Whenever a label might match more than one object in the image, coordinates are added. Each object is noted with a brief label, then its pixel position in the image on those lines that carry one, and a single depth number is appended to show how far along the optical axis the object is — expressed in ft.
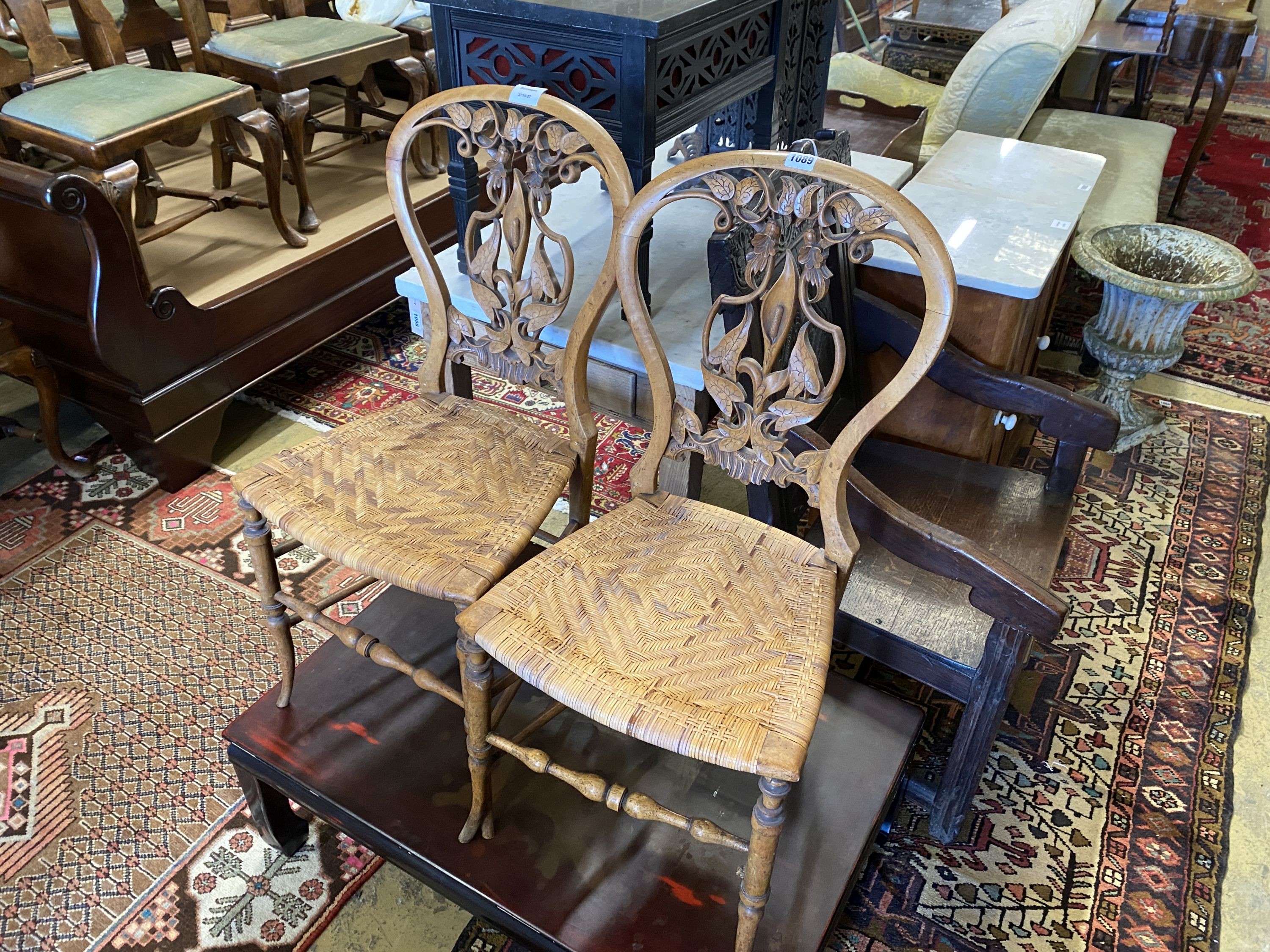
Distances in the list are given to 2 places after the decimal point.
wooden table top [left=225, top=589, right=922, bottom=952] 4.33
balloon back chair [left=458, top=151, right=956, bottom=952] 3.80
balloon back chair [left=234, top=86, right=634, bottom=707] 4.54
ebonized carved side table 5.30
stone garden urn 7.57
